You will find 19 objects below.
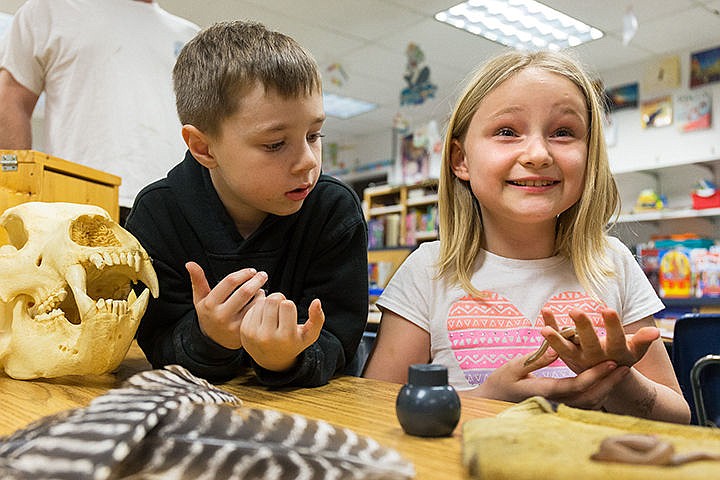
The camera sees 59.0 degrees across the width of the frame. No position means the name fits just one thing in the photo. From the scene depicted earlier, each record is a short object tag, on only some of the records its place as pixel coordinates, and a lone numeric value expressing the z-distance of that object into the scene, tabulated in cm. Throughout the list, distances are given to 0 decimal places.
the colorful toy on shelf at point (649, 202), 514
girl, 112
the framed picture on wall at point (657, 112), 539
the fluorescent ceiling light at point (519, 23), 456
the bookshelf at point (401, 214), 638
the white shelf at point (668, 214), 473
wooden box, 112
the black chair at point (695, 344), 149
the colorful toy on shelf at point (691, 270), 415
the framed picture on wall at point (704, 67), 510
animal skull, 82
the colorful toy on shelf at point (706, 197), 475
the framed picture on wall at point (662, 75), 530
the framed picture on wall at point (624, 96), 565
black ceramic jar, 53
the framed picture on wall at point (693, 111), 515
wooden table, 49
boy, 88
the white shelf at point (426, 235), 615
